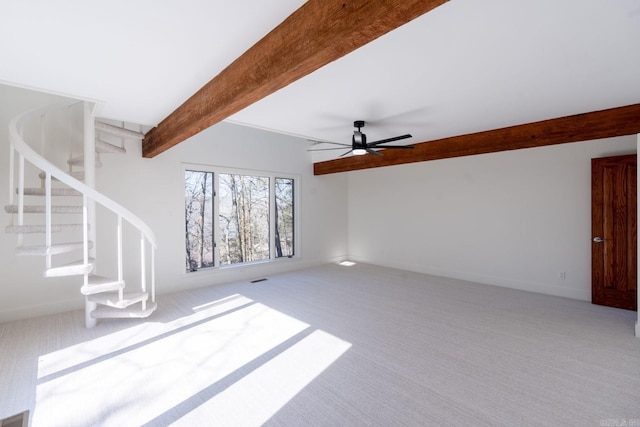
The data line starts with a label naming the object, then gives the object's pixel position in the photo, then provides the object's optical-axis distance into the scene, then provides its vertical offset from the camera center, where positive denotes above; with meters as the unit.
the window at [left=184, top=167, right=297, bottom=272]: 5.05 -0.07
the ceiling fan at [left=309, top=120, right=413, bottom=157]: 3.61 +0.89
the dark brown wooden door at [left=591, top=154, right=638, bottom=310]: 3.82 -0.32
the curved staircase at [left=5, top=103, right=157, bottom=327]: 2.65 +0.05
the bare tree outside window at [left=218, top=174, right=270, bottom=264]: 5.43 -0.08
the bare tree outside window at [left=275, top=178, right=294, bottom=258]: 6.36 -0.07
